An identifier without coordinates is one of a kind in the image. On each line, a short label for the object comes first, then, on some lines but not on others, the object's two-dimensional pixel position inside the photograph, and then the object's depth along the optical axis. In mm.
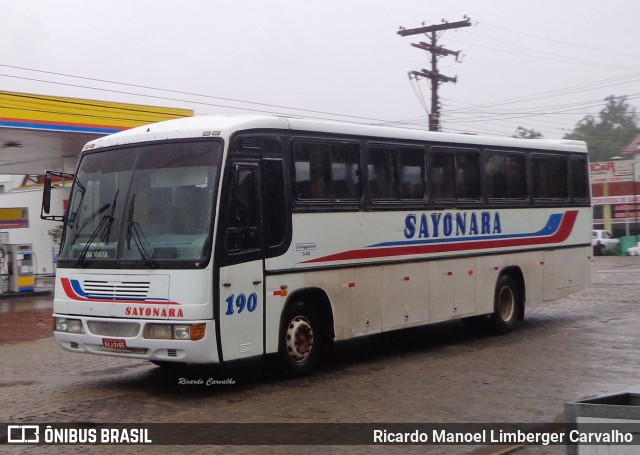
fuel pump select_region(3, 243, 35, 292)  23844
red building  61656
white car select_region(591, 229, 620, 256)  51031
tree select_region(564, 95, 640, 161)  97775
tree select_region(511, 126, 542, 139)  82431
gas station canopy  21047
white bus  9406
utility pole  36375
